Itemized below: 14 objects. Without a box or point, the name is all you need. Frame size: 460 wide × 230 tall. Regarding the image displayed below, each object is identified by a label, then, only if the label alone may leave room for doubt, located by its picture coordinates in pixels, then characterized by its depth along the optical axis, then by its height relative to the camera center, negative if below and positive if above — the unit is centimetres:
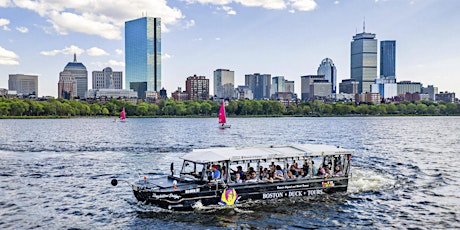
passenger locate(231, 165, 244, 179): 3212 -418
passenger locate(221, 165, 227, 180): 3145 -409
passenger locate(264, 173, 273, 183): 3278 -464
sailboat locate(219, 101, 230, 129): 13150 -358
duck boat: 2980 -471
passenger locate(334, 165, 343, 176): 3612 -461
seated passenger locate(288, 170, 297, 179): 3403 -464
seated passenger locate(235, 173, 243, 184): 3169 -450
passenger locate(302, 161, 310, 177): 3513 -435
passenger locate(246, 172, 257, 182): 3242 -453
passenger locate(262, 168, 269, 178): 3304 -432
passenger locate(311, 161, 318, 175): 3494 -441
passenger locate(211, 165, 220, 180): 3106 -416
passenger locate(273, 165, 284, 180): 3325 -445
